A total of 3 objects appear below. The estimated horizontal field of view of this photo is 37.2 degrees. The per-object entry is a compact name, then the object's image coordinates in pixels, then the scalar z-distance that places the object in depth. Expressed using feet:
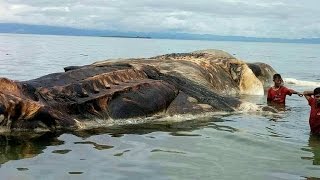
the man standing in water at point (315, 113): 32.01
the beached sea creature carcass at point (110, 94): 28.73
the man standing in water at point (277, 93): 47.37
